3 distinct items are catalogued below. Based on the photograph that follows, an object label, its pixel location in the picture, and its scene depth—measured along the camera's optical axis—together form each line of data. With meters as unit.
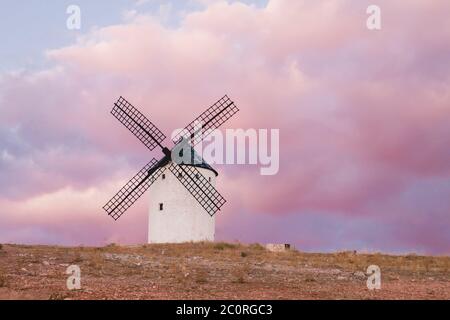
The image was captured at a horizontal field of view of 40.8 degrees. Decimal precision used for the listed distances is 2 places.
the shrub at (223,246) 35.38
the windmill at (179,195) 39.25
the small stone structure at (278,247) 35.78
